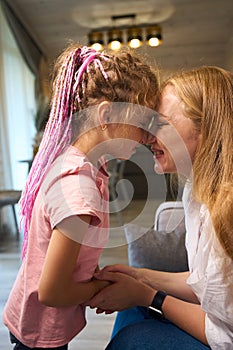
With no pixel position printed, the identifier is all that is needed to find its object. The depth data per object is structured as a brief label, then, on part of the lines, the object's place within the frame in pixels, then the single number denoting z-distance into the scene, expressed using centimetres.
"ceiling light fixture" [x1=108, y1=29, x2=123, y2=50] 437
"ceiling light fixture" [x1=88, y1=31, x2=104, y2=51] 444
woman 75
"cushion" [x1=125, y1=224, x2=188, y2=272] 147
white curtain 390
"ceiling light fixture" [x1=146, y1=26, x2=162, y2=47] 439
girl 73
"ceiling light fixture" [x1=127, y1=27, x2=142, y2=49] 431
